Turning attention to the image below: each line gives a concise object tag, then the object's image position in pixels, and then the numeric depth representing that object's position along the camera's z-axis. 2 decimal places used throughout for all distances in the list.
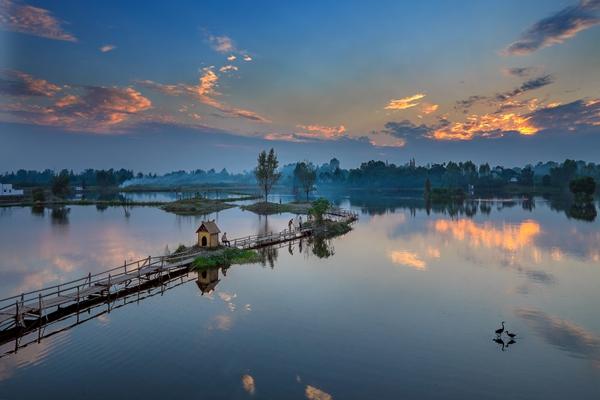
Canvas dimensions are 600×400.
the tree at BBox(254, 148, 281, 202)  119.50
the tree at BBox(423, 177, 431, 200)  178.95
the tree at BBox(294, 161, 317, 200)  153.00
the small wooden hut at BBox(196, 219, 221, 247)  44.28
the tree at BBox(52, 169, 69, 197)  153.00
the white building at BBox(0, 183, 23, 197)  155.52
